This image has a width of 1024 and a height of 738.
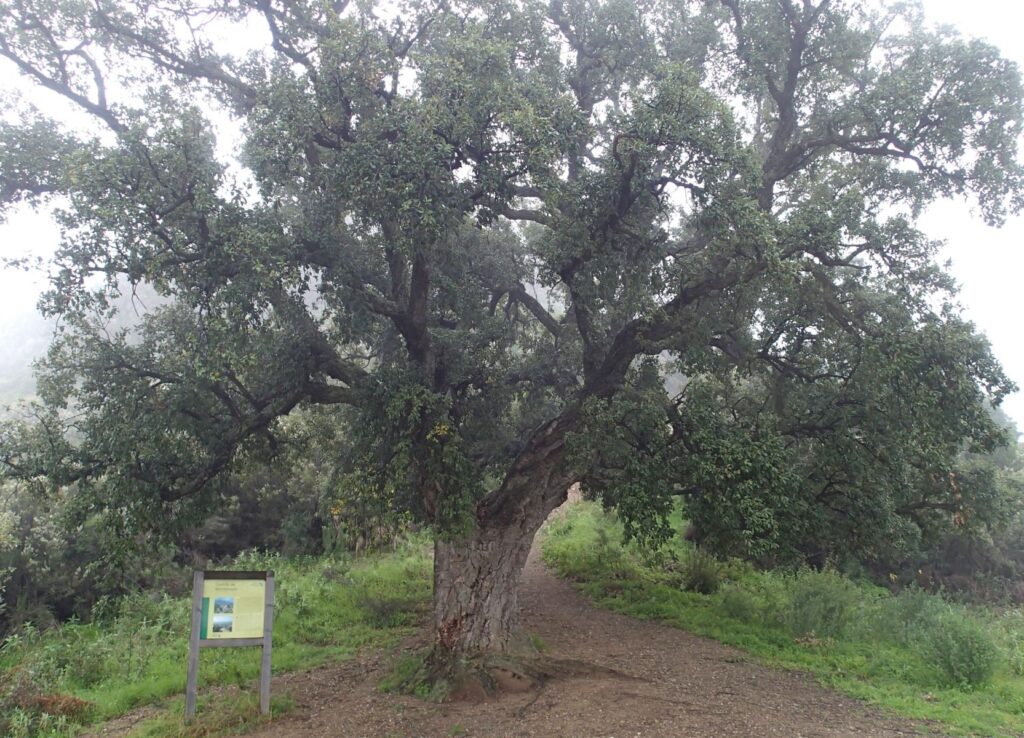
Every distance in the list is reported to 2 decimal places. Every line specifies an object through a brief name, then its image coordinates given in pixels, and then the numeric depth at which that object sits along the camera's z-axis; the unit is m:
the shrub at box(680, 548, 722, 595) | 13.15
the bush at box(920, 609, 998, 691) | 8.05
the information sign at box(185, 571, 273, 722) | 6.44
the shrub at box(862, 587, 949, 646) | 10.07
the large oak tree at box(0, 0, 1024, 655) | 7.31
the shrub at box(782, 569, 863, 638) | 10.21
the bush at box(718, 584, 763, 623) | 11.13
